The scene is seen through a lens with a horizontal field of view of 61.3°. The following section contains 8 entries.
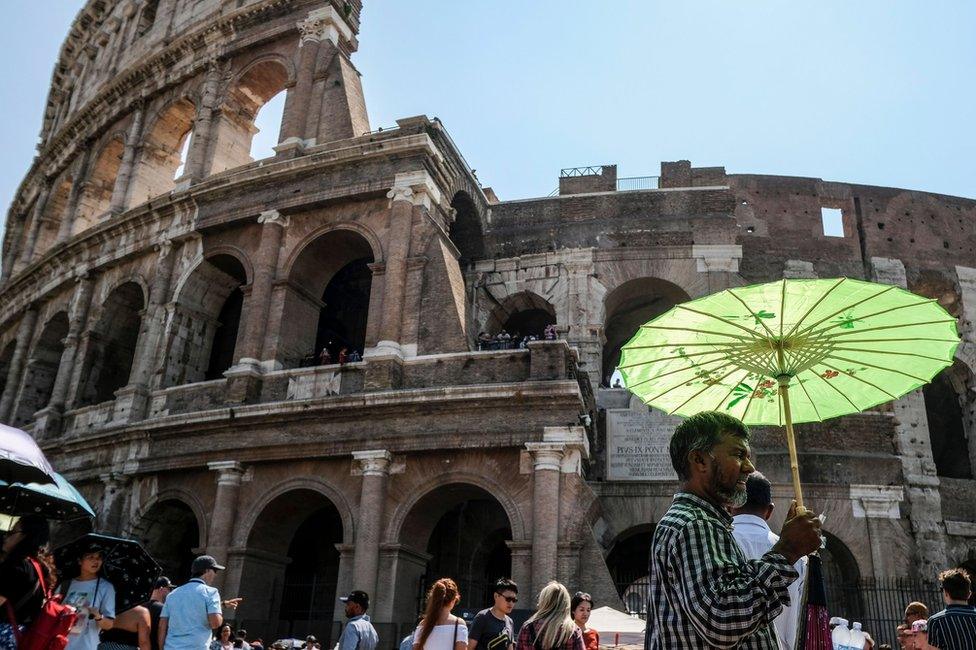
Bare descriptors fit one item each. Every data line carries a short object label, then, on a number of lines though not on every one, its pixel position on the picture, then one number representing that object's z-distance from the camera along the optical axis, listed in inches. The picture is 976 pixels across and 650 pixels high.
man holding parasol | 86.0
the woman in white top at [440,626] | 211.3
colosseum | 516.1
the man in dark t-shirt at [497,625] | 219.5
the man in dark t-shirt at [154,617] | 244.5
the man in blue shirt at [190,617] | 239.3
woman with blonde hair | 190.9
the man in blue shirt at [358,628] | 267.1
